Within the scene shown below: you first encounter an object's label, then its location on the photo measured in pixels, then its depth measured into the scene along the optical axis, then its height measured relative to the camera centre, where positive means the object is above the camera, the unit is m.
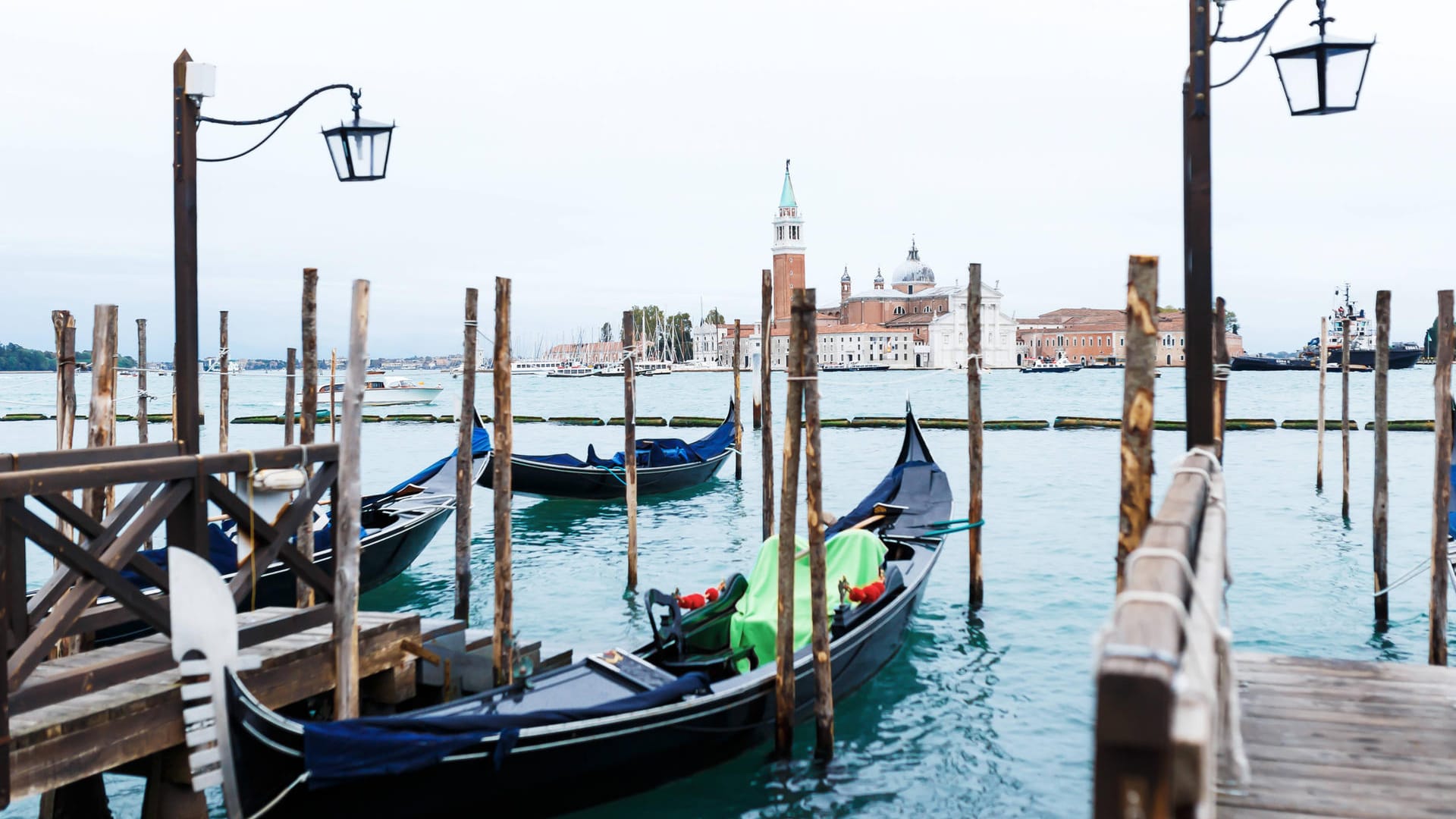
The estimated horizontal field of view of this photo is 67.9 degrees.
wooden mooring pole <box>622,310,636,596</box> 7.28 -0.43
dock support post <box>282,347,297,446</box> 8.10 -0.11
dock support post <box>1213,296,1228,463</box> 4.42 -0.01
